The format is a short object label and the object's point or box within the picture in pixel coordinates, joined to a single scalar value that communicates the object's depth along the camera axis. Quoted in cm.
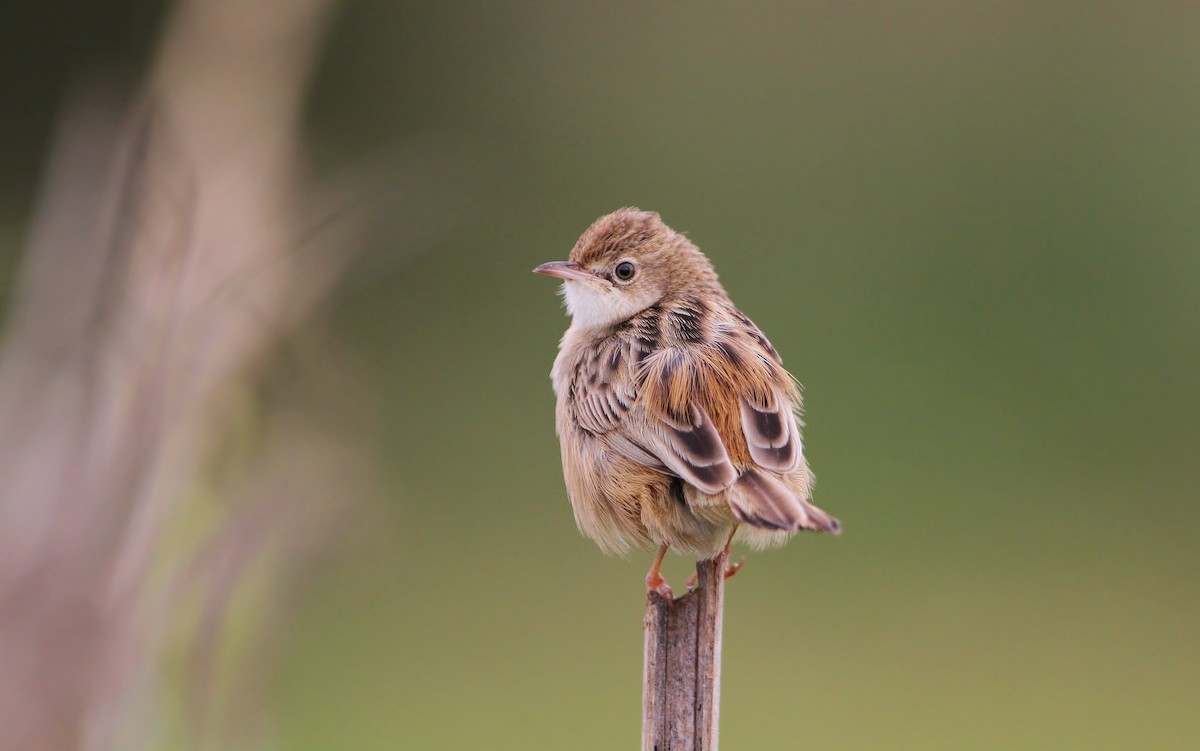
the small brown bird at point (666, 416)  814
